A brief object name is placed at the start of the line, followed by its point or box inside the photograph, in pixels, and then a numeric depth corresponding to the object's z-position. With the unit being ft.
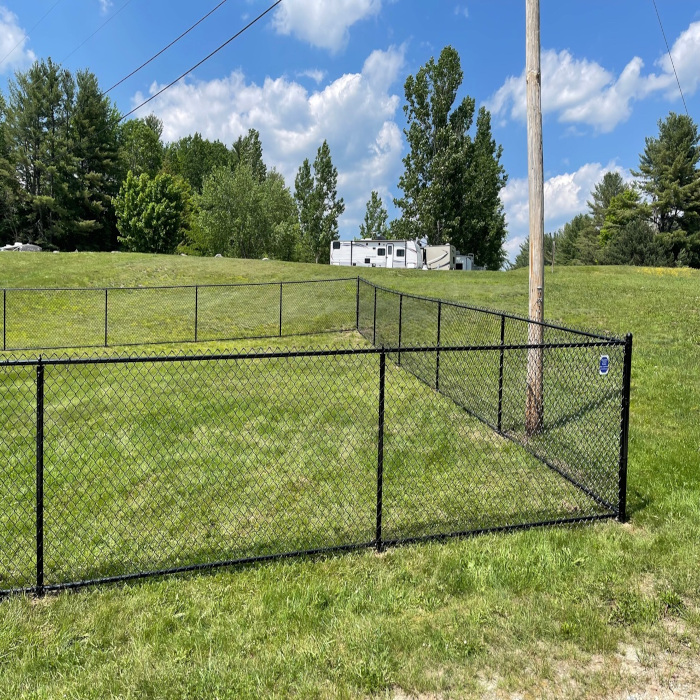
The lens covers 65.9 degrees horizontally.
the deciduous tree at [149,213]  128.16
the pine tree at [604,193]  215.51
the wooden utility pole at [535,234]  20.52
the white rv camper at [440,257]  108.06
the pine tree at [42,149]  135.85
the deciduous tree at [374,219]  212.84
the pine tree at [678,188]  137.80
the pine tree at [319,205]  159.33
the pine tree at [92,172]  139.33
